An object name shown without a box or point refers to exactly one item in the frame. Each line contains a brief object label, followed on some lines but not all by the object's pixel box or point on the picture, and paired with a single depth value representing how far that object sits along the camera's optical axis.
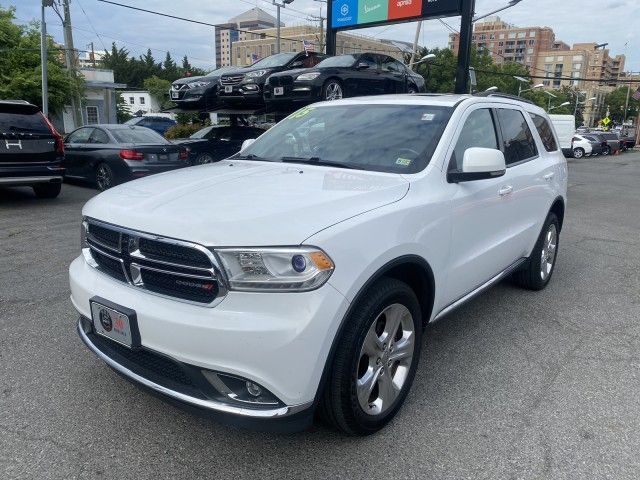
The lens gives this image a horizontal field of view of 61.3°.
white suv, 2.26
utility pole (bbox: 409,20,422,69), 34.24
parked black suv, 8.65
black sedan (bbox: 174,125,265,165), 12.80
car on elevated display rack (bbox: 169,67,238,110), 13.72
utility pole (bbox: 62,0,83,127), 23.27
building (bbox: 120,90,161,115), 72.96
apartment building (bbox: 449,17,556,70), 138.50
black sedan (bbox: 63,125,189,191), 10.38
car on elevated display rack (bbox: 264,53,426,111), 11.52
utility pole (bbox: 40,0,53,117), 19.44
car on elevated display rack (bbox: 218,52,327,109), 12.84
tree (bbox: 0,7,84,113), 24.53
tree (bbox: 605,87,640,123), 124.94
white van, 25.33
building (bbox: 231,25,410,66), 69.01
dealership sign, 13.84
